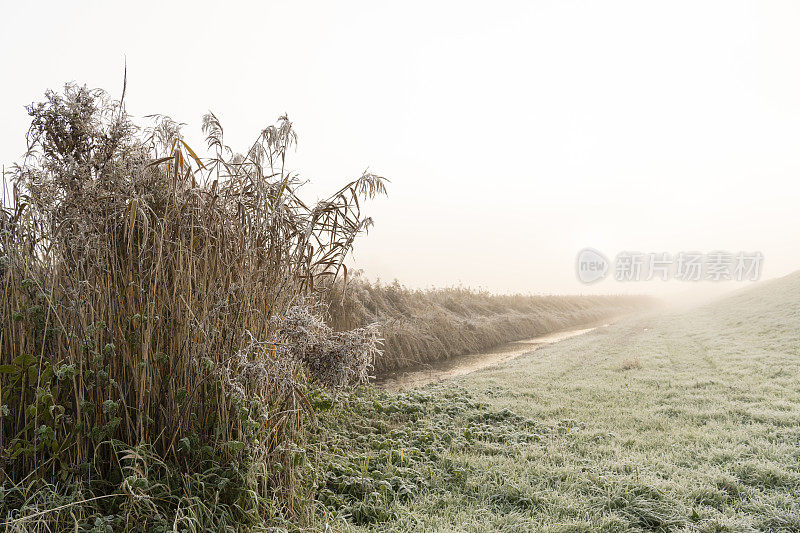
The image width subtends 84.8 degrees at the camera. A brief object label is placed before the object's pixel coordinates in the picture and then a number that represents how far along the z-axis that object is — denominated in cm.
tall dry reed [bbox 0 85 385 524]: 250
